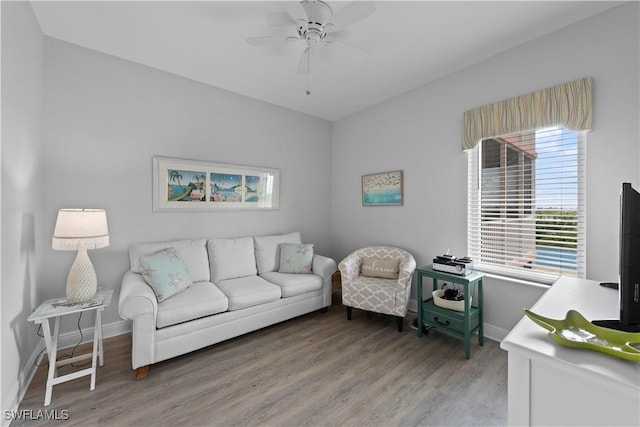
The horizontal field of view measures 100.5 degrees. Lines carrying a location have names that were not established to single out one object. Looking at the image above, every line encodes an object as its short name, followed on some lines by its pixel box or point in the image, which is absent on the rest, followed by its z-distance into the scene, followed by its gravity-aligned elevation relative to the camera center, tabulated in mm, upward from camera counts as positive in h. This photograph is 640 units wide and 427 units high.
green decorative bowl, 797 -414
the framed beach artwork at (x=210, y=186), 2881 +323
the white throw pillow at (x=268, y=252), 3297 -497
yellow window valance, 2033 +867
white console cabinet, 705 -495
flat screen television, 967 -152
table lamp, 1910 -208
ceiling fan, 1704 +1366
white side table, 1748 -801
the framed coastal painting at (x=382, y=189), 3404 +323
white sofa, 2021 -775
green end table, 2332 -948
